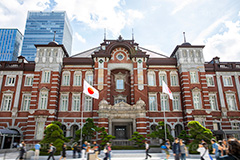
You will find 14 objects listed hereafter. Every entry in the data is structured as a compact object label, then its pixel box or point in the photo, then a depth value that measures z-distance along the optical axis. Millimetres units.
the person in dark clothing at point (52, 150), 12195
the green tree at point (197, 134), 17625
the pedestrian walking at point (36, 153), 14384
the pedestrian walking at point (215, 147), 8906
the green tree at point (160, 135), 20277
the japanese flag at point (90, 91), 19062
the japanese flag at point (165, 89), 19928
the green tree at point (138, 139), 20250
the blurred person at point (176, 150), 9727
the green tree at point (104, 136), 19752
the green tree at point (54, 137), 16488
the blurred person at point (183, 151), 9906
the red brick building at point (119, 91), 23625
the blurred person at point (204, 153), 9414
